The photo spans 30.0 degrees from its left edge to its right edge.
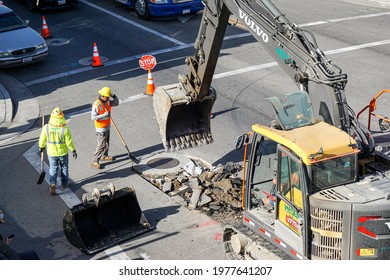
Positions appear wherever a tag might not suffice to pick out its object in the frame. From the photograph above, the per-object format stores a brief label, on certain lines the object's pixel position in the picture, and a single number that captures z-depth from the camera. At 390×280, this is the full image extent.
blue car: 25.58
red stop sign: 19.24
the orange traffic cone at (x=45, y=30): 24.58
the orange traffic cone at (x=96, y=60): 21.56
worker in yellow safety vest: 13.95
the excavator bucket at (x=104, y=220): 12.15
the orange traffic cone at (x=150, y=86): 18.94
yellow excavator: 9.17
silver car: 21.06
